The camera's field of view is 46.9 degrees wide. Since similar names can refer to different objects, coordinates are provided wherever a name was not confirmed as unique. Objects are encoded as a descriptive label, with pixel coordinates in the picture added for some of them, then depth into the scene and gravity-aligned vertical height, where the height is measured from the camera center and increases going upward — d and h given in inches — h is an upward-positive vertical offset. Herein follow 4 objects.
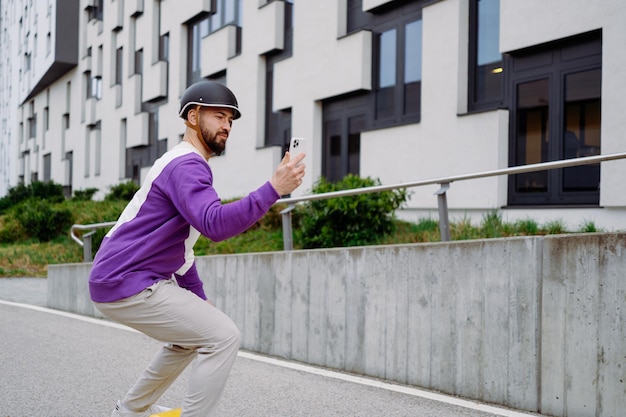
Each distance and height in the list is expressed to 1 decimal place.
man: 132.9 -7.1
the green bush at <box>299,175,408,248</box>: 396.5 -6.0
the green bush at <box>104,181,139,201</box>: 994.7 +17.2
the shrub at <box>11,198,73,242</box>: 885.2 -24.1
